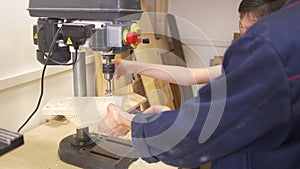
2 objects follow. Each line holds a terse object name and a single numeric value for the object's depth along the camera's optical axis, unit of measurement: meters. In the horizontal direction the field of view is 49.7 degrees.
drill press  0.89
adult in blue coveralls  0.51
